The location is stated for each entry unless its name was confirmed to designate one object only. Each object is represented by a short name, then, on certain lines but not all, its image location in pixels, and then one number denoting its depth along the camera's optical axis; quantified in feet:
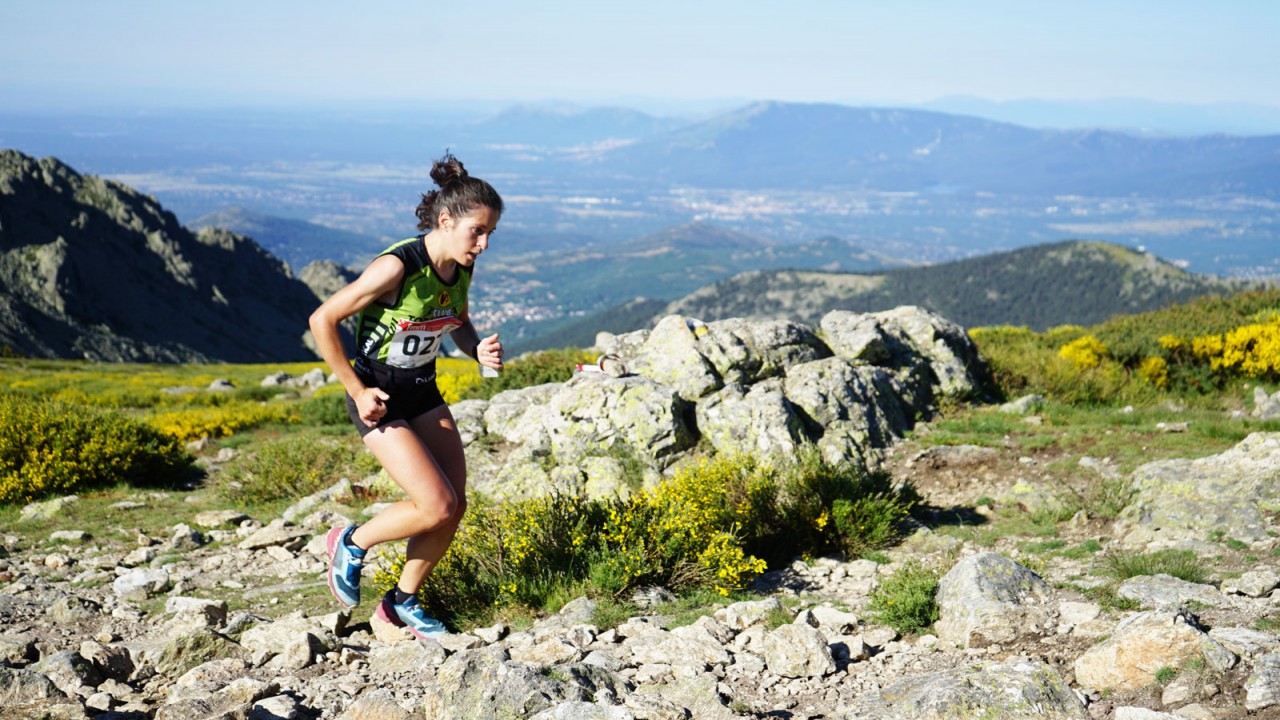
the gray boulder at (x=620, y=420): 31.12
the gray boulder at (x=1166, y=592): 17.22
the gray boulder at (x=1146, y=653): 13.80
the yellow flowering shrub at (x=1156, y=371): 46.75
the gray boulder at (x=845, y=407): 33.50
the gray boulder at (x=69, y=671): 15.17
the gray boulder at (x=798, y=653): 15.70
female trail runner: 15.90
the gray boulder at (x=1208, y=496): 22.80
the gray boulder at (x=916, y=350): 40.91
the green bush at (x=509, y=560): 20.13
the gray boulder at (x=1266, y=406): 38.39
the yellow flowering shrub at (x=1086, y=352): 48.32
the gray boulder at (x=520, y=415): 33.50
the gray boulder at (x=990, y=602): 16.57
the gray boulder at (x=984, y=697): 12.89
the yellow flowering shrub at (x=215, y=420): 47.98
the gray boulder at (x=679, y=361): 34.86
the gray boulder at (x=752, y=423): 31.19
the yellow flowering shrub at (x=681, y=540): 20.79
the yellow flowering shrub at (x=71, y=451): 33.96
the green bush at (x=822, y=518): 24.73
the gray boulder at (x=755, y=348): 36.55
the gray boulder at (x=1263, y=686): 12.64
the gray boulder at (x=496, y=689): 13.44
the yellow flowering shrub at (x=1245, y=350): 45.32
